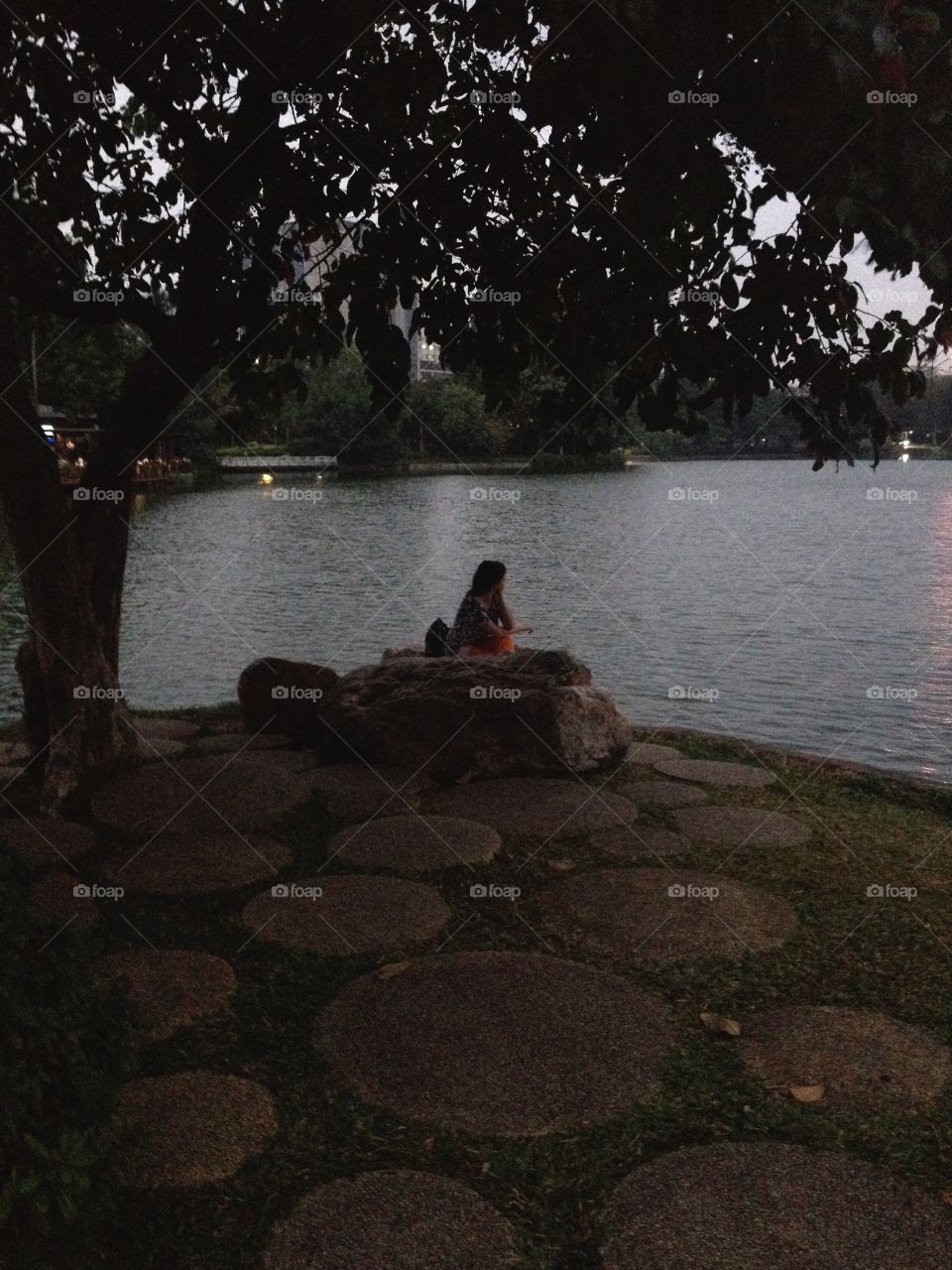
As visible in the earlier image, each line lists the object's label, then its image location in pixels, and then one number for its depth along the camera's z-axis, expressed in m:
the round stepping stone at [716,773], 6.78
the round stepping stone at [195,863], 4.80
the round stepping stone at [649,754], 7.31
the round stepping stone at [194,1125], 2.74
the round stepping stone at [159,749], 6.93
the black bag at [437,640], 8.52
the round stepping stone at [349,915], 4.21
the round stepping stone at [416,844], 5.09
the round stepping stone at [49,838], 5.16
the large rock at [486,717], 6.68
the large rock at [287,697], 7.63
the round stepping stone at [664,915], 4.21
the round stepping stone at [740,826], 5.51
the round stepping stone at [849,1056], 3.16
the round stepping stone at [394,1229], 2.45
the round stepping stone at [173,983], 3.57
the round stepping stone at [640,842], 5.25
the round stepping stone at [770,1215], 2.47
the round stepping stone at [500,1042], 3.09
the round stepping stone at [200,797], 5.64
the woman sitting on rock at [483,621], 8.20
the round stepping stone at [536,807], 5.66
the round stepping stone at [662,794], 6.20
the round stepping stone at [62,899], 4.43
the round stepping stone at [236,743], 7.33
